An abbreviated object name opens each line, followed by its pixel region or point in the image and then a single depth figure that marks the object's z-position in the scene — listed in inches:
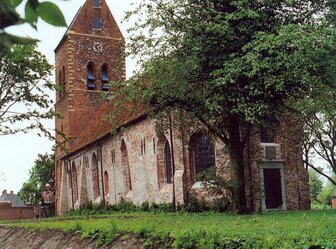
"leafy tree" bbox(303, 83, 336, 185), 1074.8
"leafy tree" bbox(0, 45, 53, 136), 961.5
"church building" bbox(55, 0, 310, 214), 986.7
